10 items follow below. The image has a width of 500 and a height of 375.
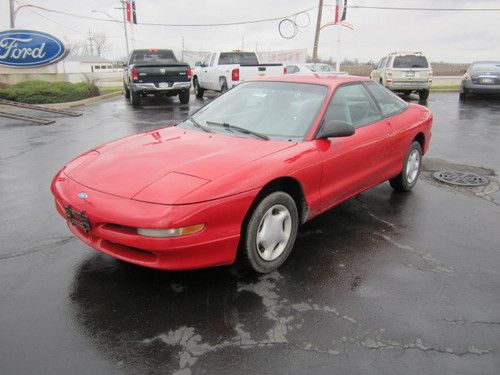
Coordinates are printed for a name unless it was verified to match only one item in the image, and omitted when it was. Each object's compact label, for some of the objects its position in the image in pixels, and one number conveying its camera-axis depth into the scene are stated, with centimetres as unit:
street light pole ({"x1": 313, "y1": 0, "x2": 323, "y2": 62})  3234
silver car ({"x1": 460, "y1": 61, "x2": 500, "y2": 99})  1664
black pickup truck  1488
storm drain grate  592
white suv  1734
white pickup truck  1534
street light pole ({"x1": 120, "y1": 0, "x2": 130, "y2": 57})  3886
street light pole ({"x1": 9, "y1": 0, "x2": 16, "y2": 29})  3622
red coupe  295
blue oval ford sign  1714
